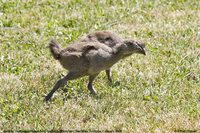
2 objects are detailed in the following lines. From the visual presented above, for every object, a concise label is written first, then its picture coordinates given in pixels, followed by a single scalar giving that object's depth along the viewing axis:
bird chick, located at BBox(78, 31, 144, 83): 17.11
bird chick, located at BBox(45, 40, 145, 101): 15.97
